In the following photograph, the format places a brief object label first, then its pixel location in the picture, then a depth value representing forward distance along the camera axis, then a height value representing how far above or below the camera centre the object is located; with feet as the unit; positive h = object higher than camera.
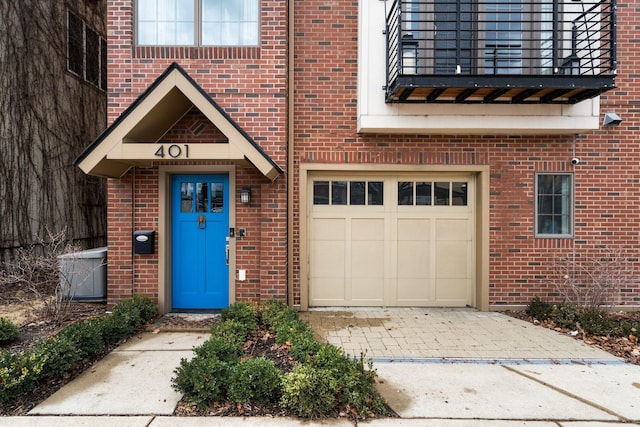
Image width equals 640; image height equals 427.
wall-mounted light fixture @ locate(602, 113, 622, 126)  19.75 +5.08
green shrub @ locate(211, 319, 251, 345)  14.56 -5.02
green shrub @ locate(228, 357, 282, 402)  10.75 -5.18
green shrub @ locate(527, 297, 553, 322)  18.74 -5.12
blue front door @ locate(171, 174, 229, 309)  19.75 -1.70
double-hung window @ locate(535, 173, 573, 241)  20.70 +0.39
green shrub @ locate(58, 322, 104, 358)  13.32 -4.81
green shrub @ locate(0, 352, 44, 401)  10.77 -4.99
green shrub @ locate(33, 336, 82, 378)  11.76 -4.89
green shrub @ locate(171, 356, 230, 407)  10.71 -5.11
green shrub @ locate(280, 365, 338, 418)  10.41 -5.33
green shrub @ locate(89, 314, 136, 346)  14.85 -4.96
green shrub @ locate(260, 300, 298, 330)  16.07 -4.80
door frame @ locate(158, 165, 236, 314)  19.15 -0.53
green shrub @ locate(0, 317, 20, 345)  14.51 -4.99
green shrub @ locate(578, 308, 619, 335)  16.78 -5.26
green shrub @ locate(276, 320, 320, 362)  12.80 -4.87
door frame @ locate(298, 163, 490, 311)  20.25 +0.75
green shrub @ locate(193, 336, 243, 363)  12.22 -4.85
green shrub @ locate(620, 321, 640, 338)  16.28 -5.34
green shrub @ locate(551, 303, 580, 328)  17.79 -5.19
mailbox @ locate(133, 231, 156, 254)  18.75 -1.68
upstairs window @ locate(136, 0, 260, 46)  19.16 +9.88
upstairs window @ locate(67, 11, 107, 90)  31.48 +14.50
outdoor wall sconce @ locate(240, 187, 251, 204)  19.01 +0.79
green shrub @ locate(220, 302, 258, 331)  16.10 -4.74
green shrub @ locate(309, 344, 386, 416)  10.55 -5.14
